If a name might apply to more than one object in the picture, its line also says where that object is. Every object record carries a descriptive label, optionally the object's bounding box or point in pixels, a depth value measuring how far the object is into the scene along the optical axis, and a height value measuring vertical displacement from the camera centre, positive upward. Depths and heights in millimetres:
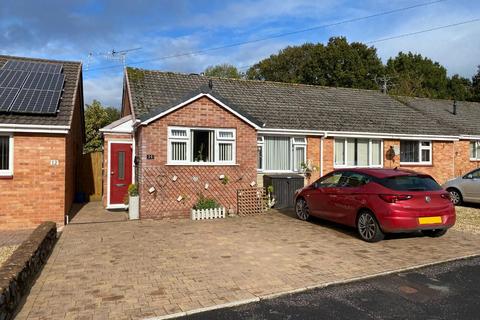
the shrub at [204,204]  11820 -1361
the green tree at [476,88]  44875 +7978
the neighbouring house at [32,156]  10320 +38
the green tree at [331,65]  42000 +10052
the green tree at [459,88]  46906 +8327
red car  8148 -962
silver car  14016 -1063
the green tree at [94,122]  33781 +3039
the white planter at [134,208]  11562 -1444
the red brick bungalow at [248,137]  11797 +738
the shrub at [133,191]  11853 -989
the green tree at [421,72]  45812 +10309
